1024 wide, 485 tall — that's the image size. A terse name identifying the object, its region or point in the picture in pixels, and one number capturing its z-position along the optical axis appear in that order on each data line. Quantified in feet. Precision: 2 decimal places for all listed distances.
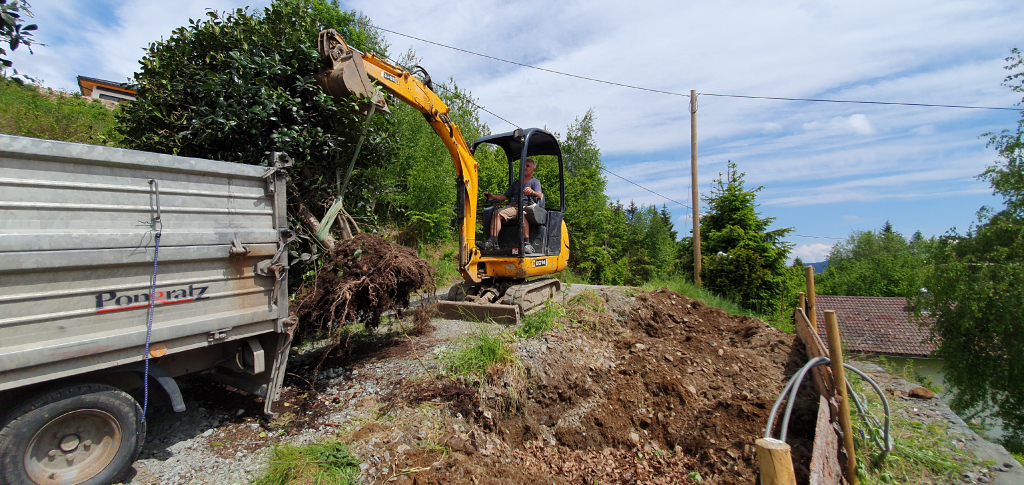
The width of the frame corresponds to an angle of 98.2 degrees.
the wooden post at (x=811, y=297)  15.34
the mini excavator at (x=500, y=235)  20.18
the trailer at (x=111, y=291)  8.07
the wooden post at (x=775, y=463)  6.49
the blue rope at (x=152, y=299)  9.48
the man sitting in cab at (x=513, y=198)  22.93
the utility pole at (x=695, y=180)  43.93
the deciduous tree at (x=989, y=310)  46.52
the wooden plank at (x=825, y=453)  8.07
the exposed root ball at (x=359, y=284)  13.89
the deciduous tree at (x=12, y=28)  9.95
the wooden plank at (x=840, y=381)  9.65
